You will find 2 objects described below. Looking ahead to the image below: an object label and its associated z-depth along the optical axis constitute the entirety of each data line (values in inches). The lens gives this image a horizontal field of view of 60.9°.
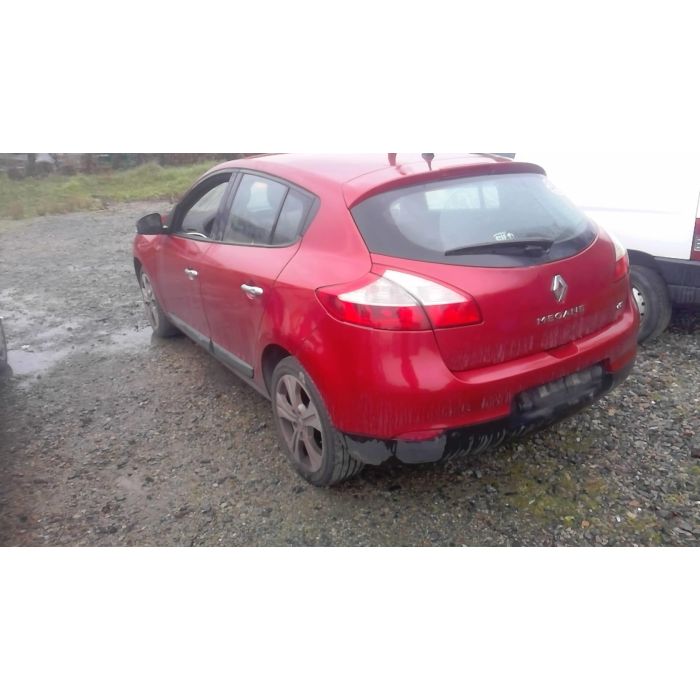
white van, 100.8
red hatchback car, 68.3
